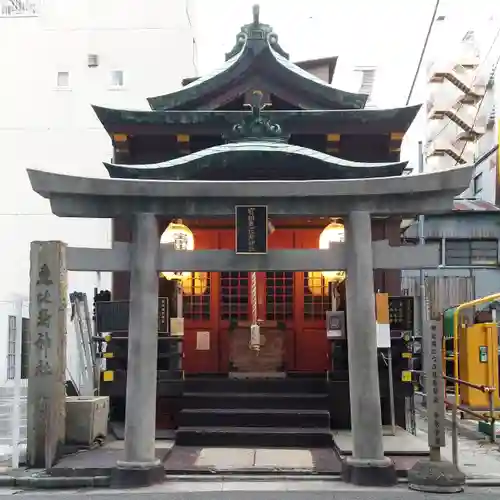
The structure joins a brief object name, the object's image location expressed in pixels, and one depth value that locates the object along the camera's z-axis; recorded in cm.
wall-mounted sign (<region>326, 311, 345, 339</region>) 1416
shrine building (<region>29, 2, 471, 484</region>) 1030
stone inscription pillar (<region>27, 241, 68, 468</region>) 1066
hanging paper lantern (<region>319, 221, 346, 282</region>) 1380
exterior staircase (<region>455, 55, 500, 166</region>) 4222
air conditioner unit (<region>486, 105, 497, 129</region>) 3759
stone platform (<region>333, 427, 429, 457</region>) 1145
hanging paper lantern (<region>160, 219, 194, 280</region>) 1370
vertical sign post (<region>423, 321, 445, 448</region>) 980
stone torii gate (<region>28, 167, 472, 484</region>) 1013
